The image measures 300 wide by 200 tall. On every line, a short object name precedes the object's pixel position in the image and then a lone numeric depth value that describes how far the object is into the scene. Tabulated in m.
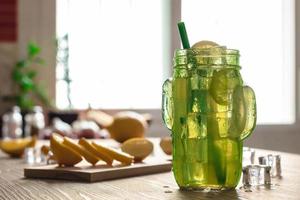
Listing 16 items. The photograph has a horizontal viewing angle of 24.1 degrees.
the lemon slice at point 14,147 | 1.27
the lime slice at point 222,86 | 0.71
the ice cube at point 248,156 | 0.95
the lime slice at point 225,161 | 0.71
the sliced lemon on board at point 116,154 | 0.91
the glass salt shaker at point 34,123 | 3.02
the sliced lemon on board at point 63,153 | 0.90
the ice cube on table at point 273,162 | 0.82
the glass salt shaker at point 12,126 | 3.01
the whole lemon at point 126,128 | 1.40
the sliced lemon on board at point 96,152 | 0.91
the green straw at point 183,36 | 0.74
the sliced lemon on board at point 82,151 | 0.90
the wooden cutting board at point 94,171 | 0.82
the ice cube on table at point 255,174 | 0.74
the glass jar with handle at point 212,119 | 0.71
